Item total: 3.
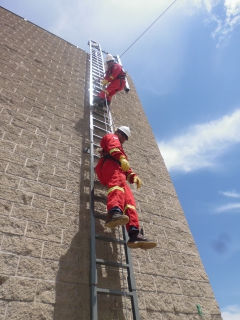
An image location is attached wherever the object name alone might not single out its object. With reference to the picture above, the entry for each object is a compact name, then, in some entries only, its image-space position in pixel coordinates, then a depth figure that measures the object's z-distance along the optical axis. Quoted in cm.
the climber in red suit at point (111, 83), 512
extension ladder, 227
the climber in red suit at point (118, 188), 234
